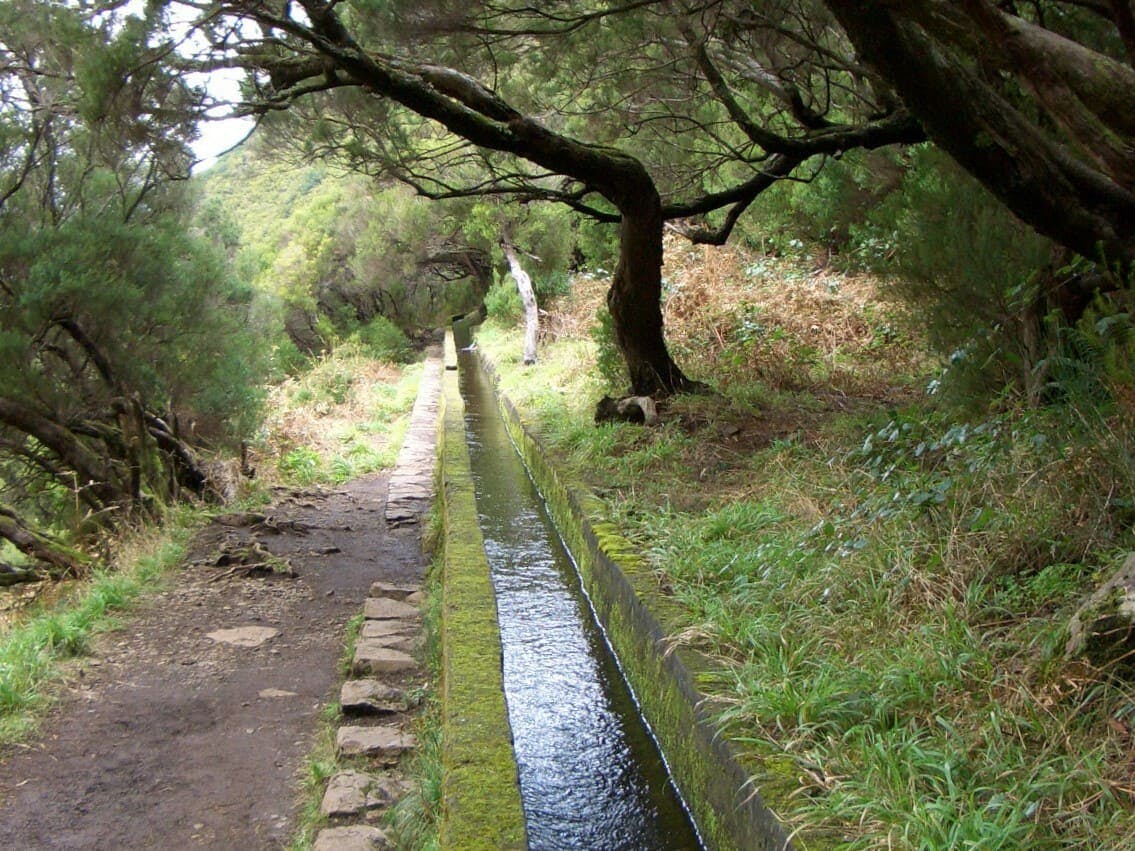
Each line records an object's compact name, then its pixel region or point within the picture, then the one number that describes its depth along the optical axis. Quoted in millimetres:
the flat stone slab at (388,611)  5223
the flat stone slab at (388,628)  4940
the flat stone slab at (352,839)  3047
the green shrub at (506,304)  20766
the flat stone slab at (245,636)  5129
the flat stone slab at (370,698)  4074
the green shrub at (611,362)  8562
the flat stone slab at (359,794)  3271
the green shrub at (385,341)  22984
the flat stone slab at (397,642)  4746
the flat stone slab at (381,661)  4484
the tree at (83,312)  6785
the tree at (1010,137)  3334
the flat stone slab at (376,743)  3703
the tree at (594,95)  5664
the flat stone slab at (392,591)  5684
